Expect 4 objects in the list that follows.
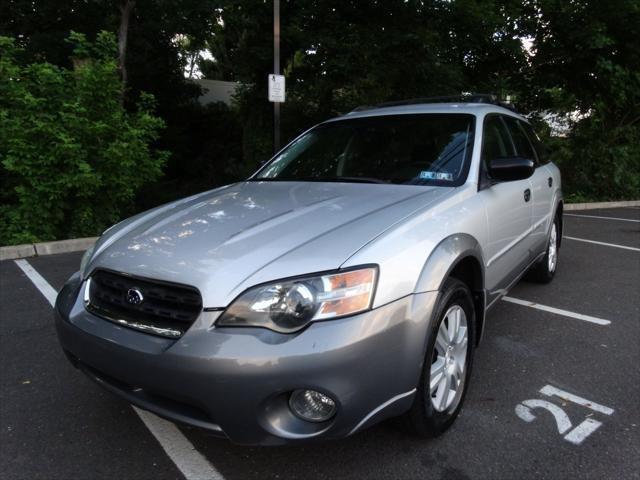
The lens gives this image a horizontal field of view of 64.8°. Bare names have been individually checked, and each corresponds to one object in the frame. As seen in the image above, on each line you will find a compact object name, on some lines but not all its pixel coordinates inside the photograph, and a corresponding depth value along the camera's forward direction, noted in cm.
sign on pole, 751
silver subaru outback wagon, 179
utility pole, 795
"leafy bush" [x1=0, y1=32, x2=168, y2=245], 642
